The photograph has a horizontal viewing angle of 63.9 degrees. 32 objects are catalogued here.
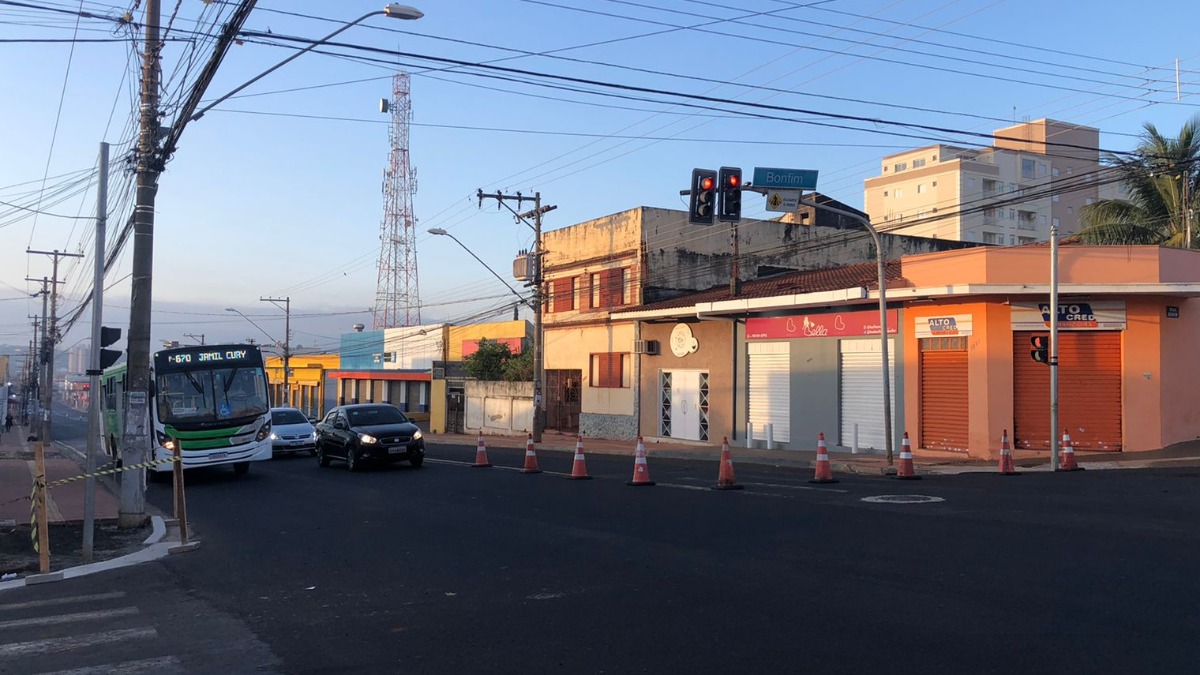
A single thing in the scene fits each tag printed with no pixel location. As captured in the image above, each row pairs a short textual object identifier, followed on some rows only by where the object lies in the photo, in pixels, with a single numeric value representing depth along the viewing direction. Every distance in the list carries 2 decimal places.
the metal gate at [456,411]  50.46
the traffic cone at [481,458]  23.14
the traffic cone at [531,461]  21.16
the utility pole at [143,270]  14.29
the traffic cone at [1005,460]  18.80
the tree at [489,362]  49.16
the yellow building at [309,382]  76.19
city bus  21.38
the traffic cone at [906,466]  18.56
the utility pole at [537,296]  35.72
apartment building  68.94
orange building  22.55
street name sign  19.97
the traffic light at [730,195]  19.28
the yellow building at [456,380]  50.81
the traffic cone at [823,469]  17.64
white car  29.66
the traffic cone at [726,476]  16.53
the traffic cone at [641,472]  17.58
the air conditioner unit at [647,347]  35.53
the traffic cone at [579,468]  19.39
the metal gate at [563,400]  43.22
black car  22.38
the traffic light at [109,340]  13.87
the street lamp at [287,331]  62.54
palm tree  29.31
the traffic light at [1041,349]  20.80
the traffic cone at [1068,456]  19.38
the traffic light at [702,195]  19.12
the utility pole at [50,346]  51.62
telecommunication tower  64.44
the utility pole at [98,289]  13.12
